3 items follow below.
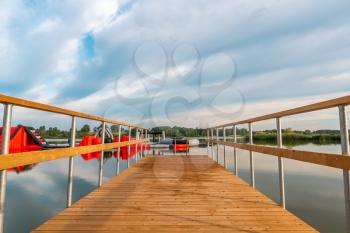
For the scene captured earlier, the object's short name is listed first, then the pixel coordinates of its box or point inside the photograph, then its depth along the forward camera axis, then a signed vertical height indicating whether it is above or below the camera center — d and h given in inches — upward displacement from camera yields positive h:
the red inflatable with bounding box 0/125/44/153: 618.6 -11.0
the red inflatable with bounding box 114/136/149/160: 628.4 -51.4
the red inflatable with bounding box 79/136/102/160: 540.9 -62.1
